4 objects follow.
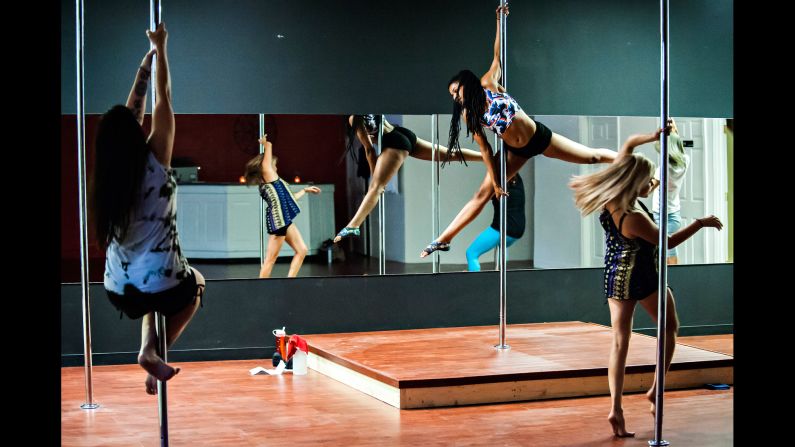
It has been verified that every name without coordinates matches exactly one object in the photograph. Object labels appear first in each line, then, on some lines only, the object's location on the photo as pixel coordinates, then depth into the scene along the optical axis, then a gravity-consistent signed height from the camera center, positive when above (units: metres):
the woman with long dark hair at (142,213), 4.24 +0.00
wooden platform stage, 6.99 -1.08
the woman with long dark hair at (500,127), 7.43 +0.59
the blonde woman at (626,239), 5.84 -0.17
